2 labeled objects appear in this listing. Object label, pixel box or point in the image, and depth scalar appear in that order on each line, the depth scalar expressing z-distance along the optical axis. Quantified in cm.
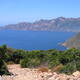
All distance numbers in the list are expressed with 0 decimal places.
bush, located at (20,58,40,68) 1020
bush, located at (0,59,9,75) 714
